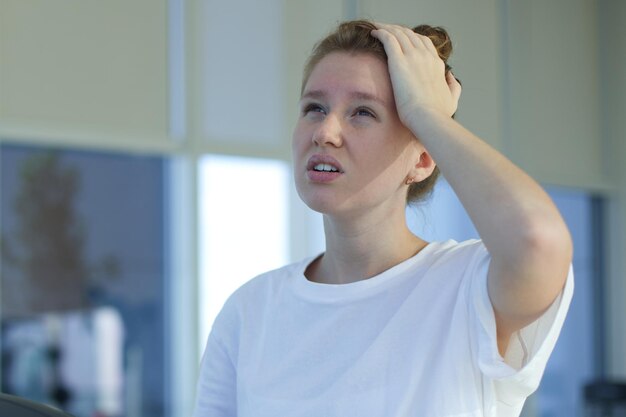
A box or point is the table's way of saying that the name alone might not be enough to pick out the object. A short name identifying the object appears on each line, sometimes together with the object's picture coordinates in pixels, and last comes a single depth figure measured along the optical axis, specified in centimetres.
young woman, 102
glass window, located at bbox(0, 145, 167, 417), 505
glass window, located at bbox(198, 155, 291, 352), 565
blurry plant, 505
